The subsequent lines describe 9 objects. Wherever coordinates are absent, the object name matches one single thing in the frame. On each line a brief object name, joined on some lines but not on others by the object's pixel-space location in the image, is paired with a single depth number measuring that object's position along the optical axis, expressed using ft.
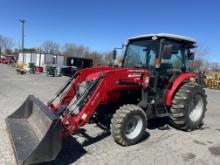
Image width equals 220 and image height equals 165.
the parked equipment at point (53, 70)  57.98
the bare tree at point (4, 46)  198.19
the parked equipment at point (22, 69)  62.91
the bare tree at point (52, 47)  173.79
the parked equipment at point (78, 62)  70.15
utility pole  94.80
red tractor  9.66
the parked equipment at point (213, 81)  48.85
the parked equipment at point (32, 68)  65.55
